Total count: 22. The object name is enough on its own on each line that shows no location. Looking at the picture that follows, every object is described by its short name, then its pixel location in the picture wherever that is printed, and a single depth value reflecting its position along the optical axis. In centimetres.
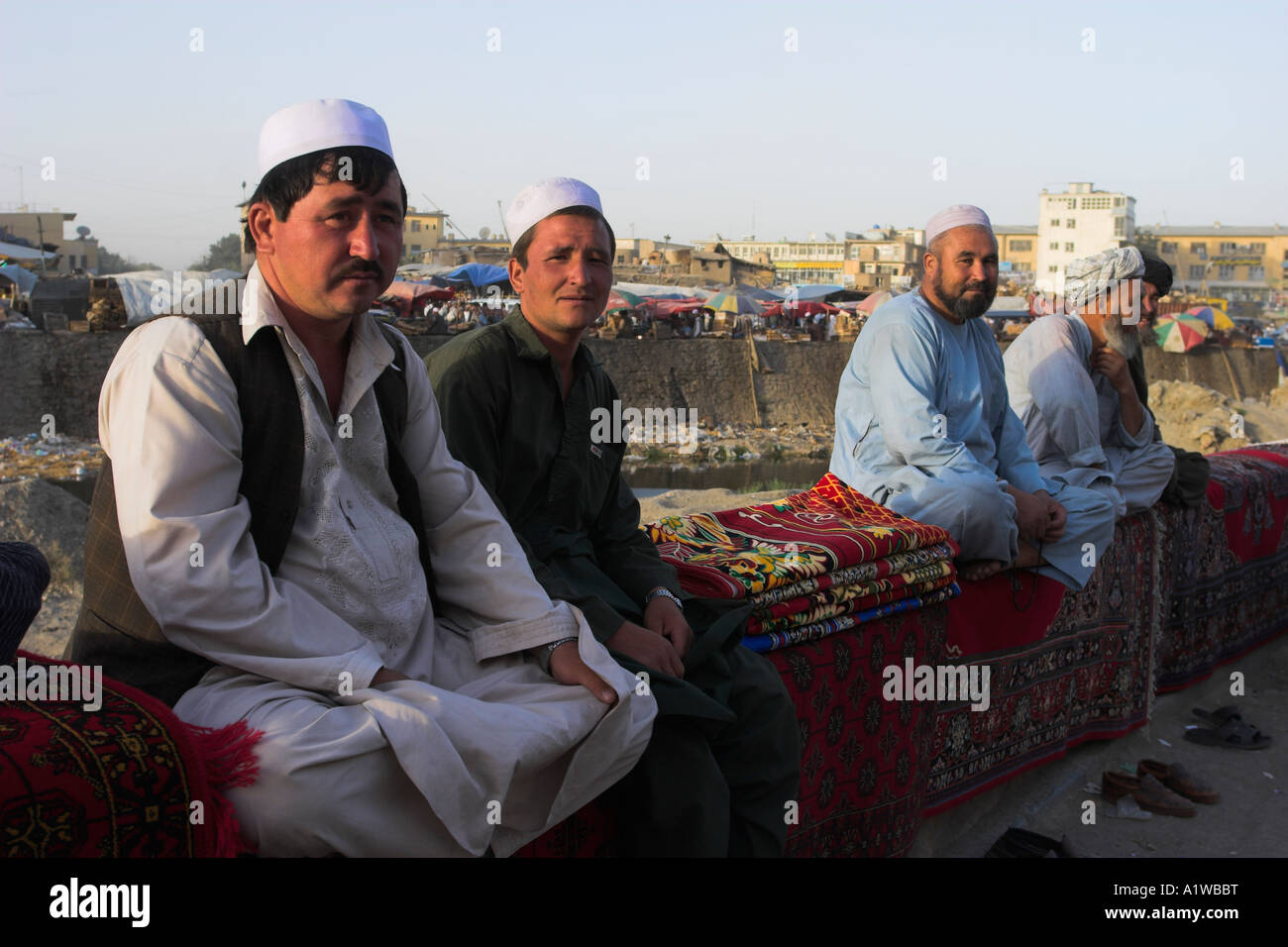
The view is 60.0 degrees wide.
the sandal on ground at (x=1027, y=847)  348
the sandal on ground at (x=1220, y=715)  491
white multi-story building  7519
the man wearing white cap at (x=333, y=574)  175
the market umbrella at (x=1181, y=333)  3997
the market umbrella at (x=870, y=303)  3238
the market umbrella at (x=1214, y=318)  4238
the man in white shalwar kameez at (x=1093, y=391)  468
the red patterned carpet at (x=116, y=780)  147
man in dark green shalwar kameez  222
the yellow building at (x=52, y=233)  5353
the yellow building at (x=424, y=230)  7381
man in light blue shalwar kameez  377
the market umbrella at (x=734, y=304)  3459
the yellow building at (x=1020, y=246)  8694
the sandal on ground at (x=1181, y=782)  405
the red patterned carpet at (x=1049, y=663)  373
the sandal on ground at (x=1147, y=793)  393
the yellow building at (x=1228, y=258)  7900
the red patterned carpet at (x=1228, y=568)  518
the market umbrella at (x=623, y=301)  3306
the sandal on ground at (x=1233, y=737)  461
